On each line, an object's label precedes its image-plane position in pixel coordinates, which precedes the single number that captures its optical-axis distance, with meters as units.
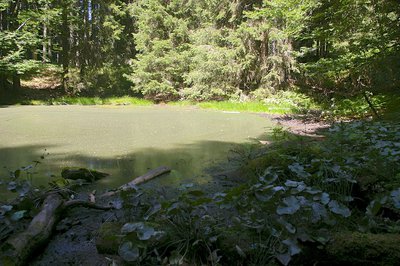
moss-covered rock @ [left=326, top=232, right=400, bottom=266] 1.64
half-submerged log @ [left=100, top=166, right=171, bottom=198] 3.69
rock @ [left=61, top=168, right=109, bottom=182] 4.24
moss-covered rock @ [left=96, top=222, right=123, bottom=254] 2.18
